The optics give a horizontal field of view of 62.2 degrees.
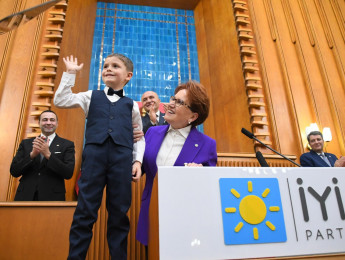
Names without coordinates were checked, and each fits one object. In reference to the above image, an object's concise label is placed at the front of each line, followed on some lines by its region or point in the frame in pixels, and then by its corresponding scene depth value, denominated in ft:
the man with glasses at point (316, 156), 9.79
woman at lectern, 4.84
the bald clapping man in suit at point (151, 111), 9.45
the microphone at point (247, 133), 6.17
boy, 4.21
